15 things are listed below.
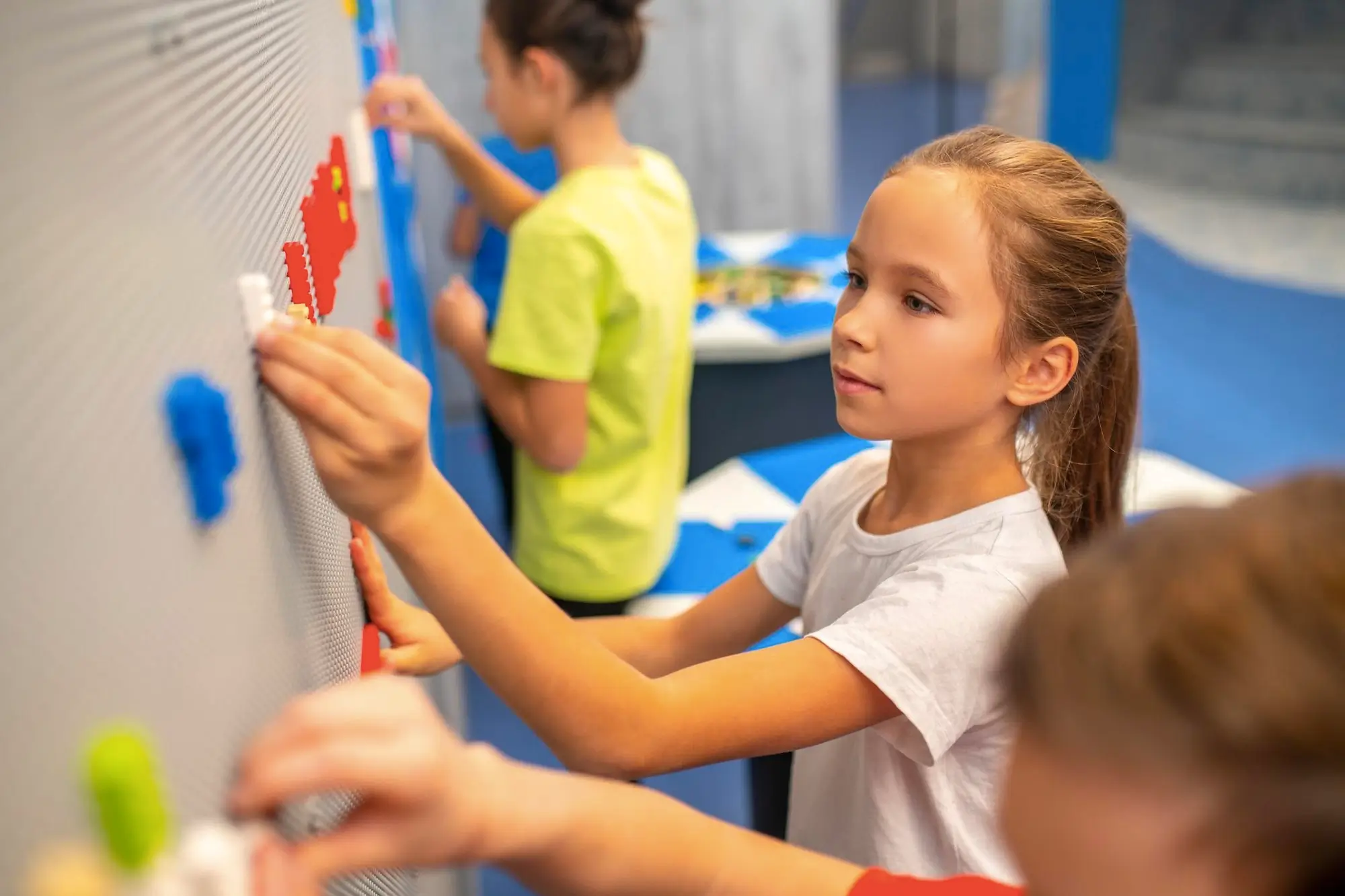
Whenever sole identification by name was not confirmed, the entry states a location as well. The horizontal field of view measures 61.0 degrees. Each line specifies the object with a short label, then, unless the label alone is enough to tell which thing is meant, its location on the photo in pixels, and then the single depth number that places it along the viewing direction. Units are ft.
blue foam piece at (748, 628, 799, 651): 3.64
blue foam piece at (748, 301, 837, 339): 6.37
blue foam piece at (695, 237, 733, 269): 7.88
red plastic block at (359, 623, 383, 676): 2.30
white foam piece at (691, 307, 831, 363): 6.29
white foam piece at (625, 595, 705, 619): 4.05
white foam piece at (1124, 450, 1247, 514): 4.49
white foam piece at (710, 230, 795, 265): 8.01
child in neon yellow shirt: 3.94
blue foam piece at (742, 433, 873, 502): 4.91
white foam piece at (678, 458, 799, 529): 4.72
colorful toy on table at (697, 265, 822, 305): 7.00
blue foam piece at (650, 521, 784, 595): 4.37
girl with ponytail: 1.96
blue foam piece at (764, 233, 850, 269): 7.72
